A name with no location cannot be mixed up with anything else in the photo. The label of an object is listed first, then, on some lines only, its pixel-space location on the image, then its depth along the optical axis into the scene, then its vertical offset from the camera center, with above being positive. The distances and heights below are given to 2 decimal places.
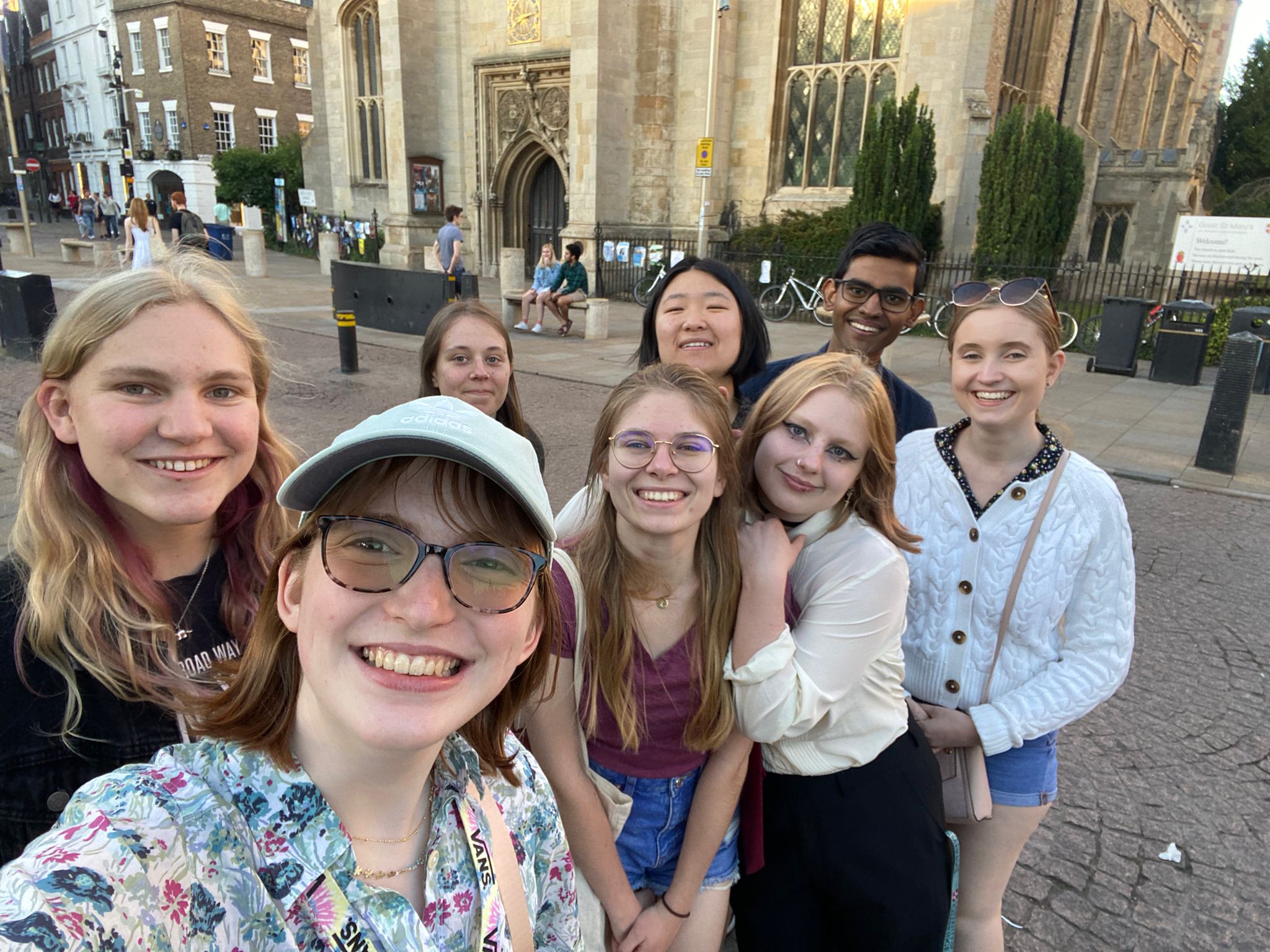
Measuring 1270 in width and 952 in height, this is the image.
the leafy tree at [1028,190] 14.67 +1.34
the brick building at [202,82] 38.00 +7.59
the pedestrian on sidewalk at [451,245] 14.61 -0.12
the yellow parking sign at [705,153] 14.61 +1.78
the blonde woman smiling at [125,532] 1.31 -0.60
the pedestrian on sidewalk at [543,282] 13.68 -0.71
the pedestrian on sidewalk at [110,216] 30.97 +0.45
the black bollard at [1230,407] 7.05 -1.30
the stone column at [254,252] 19.89 -0.52
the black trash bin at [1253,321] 9.86 -0.70
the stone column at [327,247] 21.00 -0.33
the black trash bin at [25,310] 9.54 -1.07
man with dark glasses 2.88 -0.18
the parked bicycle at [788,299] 16.48 -1.05
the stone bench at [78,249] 17.39 -0.53
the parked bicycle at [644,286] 17.77 -0.95
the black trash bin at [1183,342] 11.03 -1.12
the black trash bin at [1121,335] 11.58 -1.10
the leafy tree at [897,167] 15.17 +1.73
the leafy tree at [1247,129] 36.67 +6.68
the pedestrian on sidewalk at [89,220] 31.06 +0.27
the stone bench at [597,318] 13.26 -1.27
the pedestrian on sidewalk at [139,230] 11.55 -0.03
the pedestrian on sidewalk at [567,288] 13.59 -0.81
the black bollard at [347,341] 9.55 -1.32
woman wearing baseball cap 0.86 -0.63
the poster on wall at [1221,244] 13.12 +0.36
